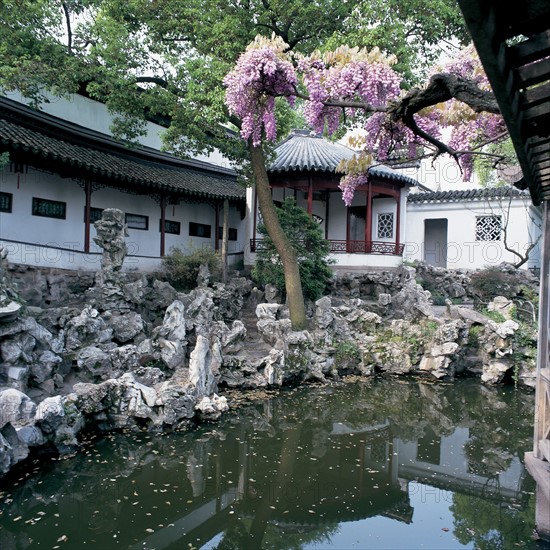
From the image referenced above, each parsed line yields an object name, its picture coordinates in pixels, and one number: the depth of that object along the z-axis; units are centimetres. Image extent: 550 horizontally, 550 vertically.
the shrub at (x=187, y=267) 1310
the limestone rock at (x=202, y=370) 715
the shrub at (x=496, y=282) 1412
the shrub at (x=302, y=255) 1183
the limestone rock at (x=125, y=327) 845
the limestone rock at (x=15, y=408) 525
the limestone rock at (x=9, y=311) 618
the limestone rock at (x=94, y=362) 725
